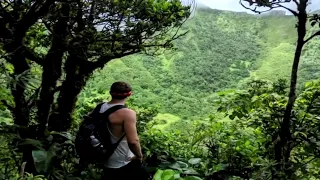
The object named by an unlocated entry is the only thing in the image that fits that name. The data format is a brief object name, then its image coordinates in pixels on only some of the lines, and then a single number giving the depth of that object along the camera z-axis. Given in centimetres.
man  252
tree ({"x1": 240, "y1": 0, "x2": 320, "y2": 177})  257
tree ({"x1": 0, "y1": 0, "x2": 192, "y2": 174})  277
